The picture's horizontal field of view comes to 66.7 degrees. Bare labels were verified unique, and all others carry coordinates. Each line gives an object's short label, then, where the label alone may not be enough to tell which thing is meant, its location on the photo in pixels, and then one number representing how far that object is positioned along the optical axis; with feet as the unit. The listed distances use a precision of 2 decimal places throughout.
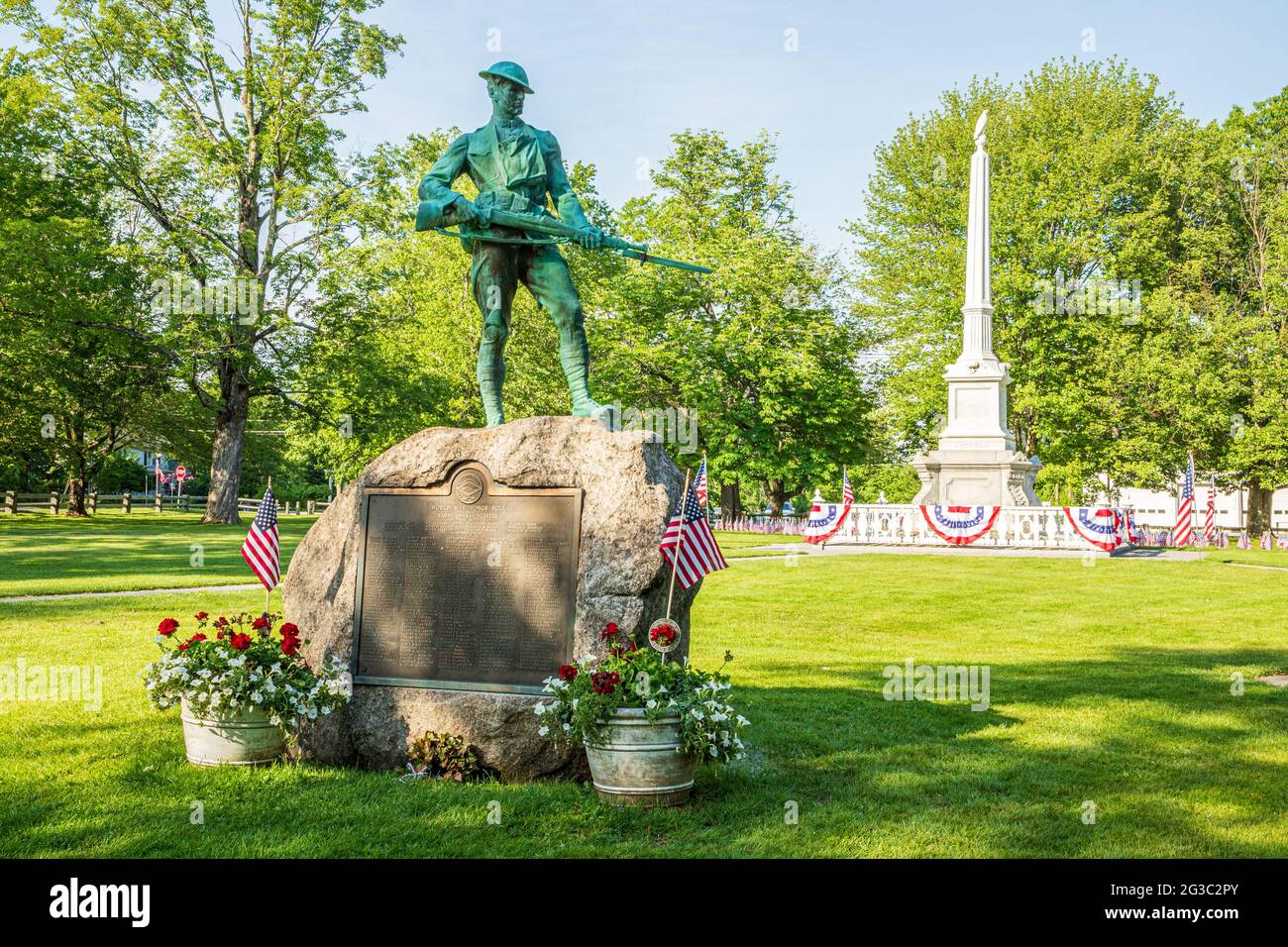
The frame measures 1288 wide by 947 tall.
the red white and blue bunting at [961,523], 93.45
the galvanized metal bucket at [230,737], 22.09
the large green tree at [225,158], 111.96
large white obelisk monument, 98.94
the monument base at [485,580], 21.85
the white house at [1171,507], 191.52
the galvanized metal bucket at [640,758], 19.47
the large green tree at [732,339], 133.80
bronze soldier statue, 25.58
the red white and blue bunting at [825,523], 100.63
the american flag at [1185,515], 88.12
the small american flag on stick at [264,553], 32.99
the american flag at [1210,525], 99.89
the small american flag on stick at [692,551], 21.58
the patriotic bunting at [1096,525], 89.81
